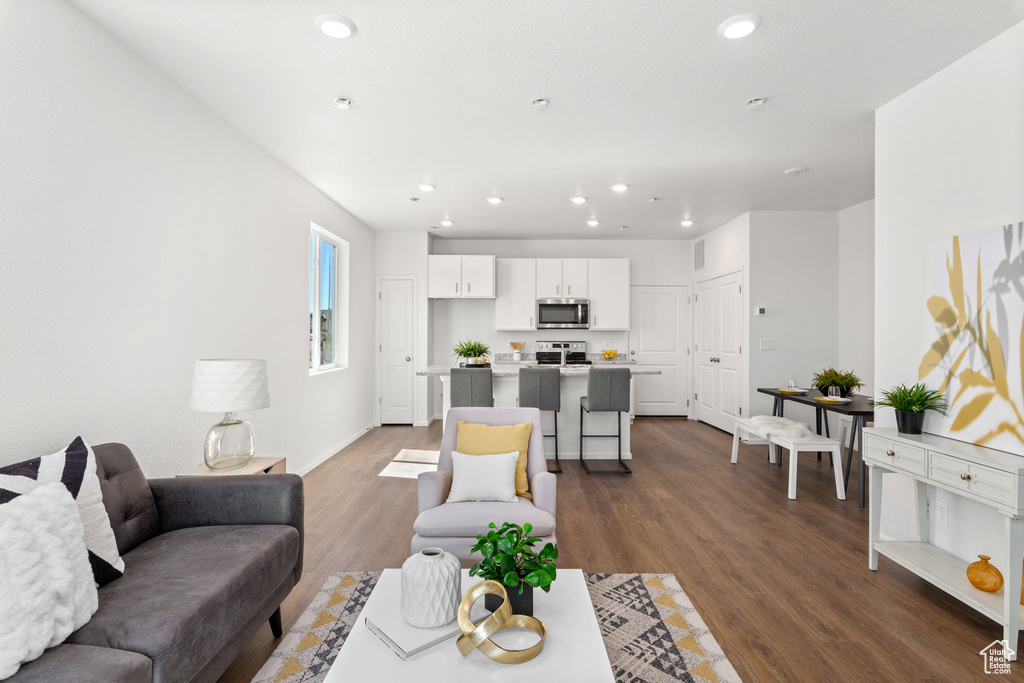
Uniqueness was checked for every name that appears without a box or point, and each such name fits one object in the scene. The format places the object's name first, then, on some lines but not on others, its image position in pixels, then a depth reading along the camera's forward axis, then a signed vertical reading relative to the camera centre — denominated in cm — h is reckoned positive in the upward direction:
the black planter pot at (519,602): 150 -80
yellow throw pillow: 274 -56
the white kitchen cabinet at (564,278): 697 +89
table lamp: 245 -30
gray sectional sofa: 132 -79
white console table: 195 -64
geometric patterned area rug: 186 -124
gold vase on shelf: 211 -101
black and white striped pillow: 158 -51
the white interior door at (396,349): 671 -12
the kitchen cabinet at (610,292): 697 +69
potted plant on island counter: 530 -14
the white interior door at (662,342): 733 -1
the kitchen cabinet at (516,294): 701 +66
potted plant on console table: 256 -33
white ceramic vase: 148 -76
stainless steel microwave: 696 +38
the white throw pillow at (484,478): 254 -71
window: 512 +41
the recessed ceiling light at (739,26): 216 +140
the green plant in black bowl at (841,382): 423 -34
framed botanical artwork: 223 +4
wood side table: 248 -67
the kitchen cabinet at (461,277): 677 +87
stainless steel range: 720 -18
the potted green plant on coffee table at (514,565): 147 -68
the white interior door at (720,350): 591 -11
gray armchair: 233 -83
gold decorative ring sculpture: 133 -81
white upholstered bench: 386 -84
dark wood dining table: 378 -51
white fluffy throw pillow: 120 -63
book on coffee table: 140 -87
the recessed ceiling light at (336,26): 215 +139
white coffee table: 129 -87
